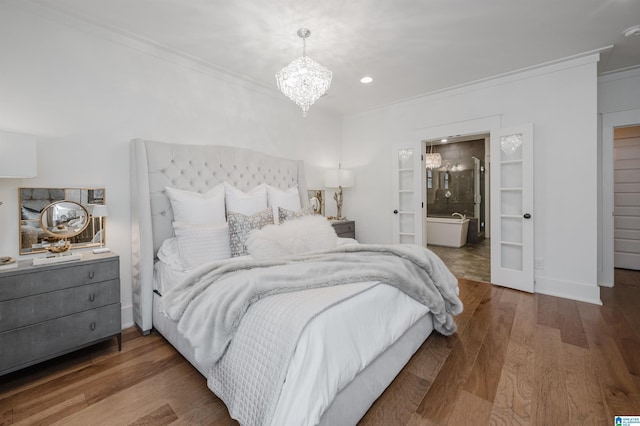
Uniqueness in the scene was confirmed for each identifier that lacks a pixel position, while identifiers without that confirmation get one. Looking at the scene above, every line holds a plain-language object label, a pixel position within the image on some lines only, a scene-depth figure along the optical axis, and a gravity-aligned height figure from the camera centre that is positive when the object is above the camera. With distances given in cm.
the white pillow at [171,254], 232 -38
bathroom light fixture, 699 +117
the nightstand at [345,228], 427 -31
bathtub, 631 -57
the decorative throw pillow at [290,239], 229 -26
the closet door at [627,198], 432 +9
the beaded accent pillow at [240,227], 249 -16
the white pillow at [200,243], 231 -28
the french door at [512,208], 334 -3
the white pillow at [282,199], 338 +12
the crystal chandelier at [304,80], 240 +112
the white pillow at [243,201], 298 +9
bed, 117 -63
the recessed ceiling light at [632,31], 252 +158
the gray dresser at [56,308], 173 -64
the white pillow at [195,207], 261 +3
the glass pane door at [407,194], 423 +21
